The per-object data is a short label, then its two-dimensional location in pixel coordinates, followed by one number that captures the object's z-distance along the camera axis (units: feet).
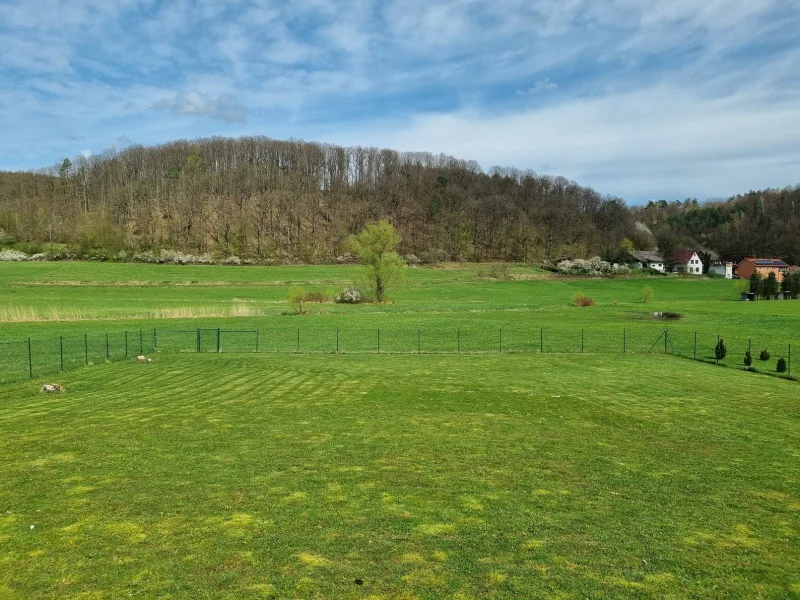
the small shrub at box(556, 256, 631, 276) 381.40
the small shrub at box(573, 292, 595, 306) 224.74
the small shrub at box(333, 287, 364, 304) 223.92
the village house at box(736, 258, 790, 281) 419.21
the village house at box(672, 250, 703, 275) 467.11
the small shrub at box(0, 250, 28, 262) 357.00
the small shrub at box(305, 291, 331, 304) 228.02
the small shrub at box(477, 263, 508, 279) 341.82
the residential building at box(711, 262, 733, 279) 446.19
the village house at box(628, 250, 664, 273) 444.84
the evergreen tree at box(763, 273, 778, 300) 268.21
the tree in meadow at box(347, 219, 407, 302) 220.02
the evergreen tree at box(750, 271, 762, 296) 267.80
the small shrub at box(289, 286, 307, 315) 199.11
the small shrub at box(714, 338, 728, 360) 103.40
